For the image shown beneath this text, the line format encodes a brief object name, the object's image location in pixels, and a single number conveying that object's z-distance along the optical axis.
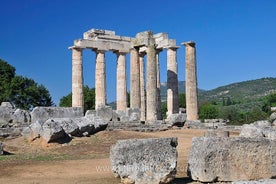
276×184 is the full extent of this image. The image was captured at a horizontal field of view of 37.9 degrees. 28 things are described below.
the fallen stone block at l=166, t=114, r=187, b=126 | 32.97
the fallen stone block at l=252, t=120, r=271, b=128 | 26.23
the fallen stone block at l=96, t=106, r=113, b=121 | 30.08
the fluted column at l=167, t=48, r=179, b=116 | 41.41
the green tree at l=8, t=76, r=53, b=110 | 58.91
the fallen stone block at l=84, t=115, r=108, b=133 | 24.98
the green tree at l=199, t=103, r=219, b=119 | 87.69
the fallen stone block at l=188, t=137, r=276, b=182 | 9.44
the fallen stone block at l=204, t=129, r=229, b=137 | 18.04
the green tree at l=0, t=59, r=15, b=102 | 56.71
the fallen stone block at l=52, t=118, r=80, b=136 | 22.38
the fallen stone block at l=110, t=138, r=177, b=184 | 9.62
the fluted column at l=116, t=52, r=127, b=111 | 43.31
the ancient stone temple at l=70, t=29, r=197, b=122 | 40.47
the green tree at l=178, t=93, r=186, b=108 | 87.81
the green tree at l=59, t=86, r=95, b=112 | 71.44
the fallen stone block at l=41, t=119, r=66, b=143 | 20.47
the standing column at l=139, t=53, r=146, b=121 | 42.36
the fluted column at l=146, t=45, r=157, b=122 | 35.84
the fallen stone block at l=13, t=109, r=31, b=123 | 25.90
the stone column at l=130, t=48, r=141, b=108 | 40.84
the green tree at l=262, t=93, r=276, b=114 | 93.46
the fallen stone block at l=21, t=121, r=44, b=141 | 21.06
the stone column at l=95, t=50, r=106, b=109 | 42.19
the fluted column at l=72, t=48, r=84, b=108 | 40.38
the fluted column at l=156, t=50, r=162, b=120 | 40.20
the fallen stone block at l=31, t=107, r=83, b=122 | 26.11
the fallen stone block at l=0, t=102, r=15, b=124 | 25.58
